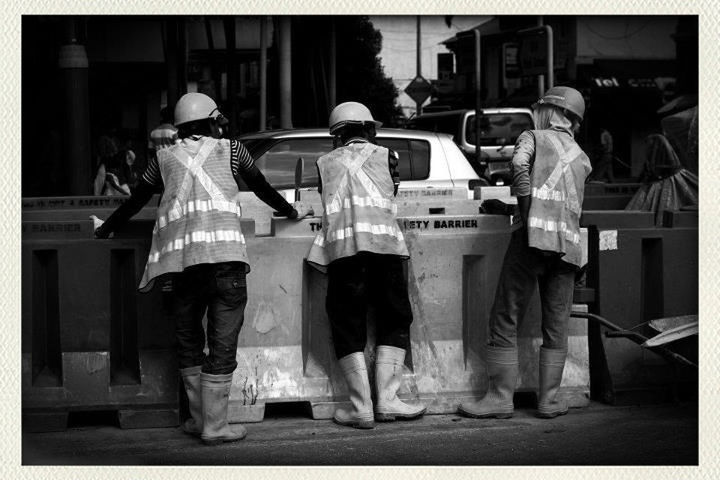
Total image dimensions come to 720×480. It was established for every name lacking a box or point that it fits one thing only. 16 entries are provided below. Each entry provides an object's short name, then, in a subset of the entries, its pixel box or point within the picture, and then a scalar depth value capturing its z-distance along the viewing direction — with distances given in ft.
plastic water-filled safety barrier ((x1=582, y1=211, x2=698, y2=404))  22.98
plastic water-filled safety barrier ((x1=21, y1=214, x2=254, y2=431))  21.21
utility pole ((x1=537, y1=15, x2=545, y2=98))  63.78
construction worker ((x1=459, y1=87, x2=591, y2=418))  21.21
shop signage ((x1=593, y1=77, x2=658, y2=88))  109.81
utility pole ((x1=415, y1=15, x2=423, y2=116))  104.19
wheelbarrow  20.71
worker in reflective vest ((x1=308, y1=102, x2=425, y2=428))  20.94
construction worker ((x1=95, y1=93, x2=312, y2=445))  19.67
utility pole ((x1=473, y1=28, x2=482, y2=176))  60.14
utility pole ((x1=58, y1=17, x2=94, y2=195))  33.60
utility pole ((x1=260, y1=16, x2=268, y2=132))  56.65
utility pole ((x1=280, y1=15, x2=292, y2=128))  51.08
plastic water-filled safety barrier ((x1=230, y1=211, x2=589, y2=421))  21.84
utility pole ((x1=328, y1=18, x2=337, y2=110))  62.38
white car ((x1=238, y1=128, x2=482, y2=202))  32.91
